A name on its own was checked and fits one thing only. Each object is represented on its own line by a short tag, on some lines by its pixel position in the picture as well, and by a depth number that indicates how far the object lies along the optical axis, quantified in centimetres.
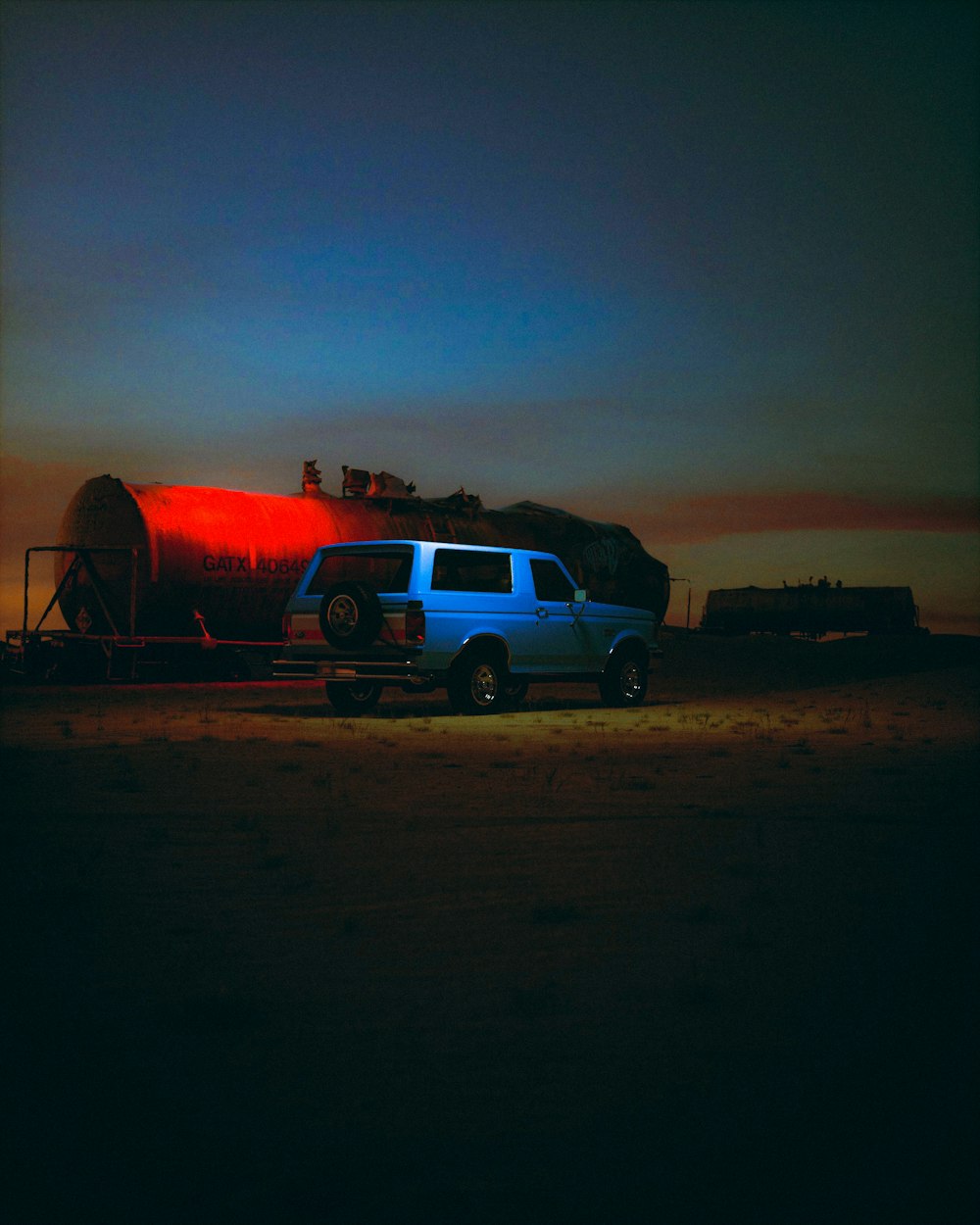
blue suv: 1709
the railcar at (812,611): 5831
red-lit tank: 2220
